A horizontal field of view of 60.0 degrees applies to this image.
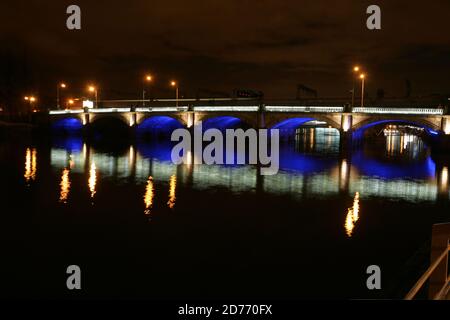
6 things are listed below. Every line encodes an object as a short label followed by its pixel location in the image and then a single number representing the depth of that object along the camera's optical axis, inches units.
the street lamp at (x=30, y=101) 3647.6
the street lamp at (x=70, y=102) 4675.4
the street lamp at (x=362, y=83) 2135.3
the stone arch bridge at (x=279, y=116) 1905.8
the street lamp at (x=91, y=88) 4025.6
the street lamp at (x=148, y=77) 3311.3
